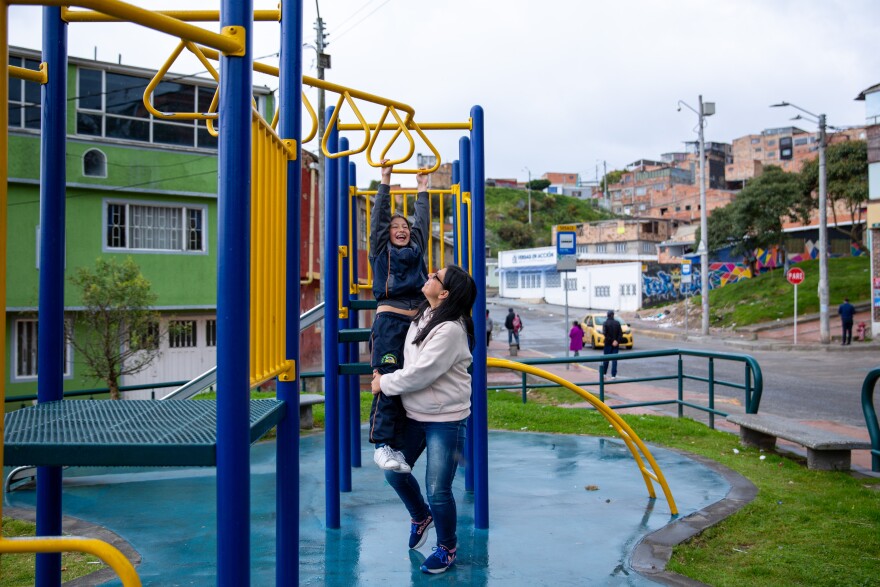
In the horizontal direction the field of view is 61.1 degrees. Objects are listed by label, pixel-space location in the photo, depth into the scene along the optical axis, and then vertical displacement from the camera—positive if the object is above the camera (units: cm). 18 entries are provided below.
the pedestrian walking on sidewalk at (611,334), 1752 -80
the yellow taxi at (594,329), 2799 -111
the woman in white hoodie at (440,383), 404 -46
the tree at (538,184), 11100 +1731
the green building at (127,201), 1717 +251
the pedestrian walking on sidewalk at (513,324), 2543 -81
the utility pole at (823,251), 2573 +173
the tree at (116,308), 1434 -13
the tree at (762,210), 3828 +475
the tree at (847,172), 3428 +600
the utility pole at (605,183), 10531 +1699
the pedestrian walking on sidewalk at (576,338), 2095 -107
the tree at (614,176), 12006 +2015
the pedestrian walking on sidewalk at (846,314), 2480 -49
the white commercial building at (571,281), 4581 +129
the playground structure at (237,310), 216 -3
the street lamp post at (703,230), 3101 +297
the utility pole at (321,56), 1946 +655
